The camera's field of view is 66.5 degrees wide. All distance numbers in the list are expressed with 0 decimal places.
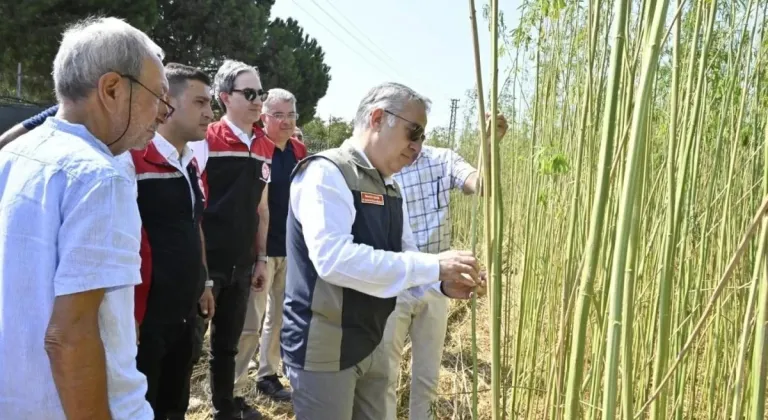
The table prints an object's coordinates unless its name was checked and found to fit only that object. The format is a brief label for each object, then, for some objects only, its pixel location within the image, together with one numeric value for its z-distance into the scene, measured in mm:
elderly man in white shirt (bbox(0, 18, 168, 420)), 729
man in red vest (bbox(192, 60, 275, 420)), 2064
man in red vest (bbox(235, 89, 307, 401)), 2479
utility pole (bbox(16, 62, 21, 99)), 7527
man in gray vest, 1149
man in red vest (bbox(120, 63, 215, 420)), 1442
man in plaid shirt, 2096
